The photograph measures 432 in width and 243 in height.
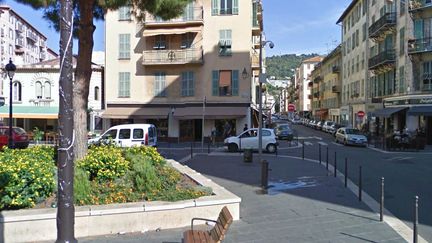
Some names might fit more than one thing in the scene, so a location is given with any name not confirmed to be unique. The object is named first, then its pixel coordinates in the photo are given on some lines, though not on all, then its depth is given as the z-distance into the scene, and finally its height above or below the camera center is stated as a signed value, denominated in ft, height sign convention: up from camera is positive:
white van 73.31 -3.29
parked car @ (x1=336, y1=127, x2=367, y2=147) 102.06 -5.36
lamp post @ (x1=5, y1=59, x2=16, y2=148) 58.18 +6.35
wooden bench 16.62 -5.00
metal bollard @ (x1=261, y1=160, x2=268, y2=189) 35.96 -5.31
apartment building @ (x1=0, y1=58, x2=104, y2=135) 113.80 +5.33
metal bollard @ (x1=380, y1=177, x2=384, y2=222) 25.65 -5.82
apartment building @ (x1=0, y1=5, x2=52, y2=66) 212.43 +43.62
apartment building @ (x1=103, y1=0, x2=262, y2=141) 108.88 +12.15
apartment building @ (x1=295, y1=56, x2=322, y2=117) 400.26 +29.20
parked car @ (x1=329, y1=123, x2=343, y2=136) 153.15 -4.83
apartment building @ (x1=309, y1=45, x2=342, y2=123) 224.33 +17.66
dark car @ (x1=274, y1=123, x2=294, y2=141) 119.42 -5.00
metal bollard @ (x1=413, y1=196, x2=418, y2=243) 19.10 -5.39
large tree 31.89 +5.30
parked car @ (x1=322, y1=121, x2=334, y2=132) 168.72 -4.32
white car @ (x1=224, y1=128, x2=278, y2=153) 81.51 -5.16
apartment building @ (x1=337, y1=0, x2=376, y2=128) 159.09 +21.92
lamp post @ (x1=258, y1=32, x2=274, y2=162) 51.89 +1.98
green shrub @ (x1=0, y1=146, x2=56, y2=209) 22.31 -3.79
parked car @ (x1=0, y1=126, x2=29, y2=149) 85.97 -4.78
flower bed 22.77 -4.12
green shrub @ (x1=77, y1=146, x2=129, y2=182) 27.81 -3.46
